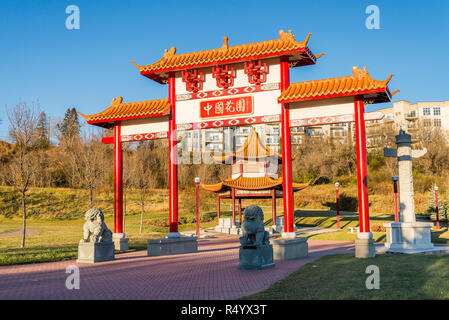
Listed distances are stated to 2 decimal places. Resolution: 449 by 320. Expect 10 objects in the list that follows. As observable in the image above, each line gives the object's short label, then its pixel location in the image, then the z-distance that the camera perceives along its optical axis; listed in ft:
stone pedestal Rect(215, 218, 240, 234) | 79.25
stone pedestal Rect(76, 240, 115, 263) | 36.27
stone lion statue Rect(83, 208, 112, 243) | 36.81
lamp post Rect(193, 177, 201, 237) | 74.64
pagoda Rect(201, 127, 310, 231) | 77.61
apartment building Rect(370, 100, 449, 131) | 178.05
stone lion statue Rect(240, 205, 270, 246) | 31.22
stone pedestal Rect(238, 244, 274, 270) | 30.43
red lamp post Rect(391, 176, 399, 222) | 64.22
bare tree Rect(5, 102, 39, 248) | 48.08
